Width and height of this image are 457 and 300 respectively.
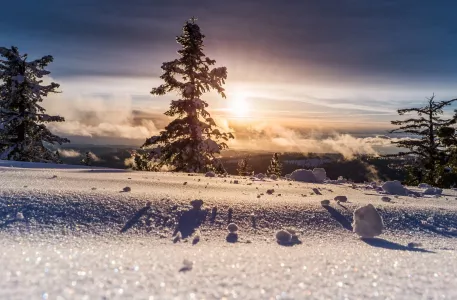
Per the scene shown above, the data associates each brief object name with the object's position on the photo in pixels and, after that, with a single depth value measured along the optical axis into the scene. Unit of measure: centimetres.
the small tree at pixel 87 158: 6731
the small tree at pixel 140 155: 1612
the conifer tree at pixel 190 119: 1598
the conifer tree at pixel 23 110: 1853
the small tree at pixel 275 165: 6016
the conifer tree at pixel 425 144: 2362
